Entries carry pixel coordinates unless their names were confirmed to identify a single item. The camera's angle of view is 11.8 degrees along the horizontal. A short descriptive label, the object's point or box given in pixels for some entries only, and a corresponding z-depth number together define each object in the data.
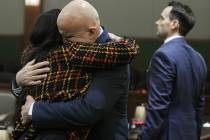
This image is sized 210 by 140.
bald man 5.04
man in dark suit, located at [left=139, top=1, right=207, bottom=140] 6.50
